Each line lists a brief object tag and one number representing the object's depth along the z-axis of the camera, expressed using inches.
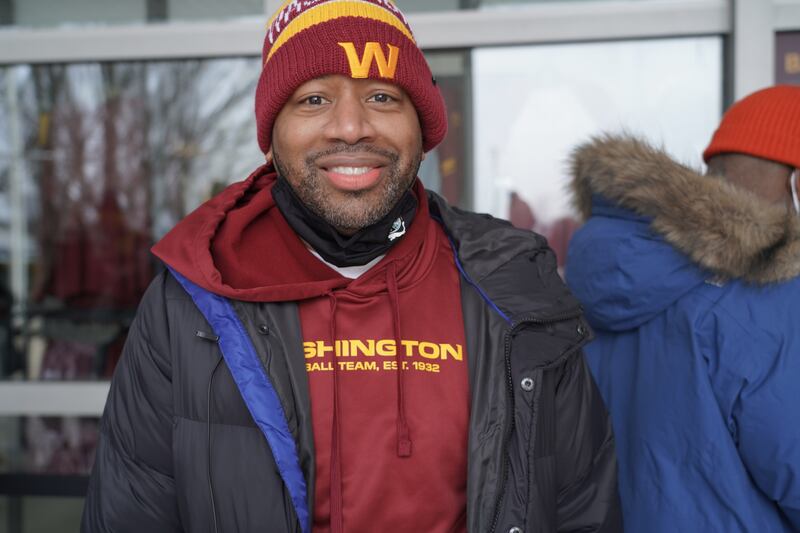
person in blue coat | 64.6
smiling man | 55.1
